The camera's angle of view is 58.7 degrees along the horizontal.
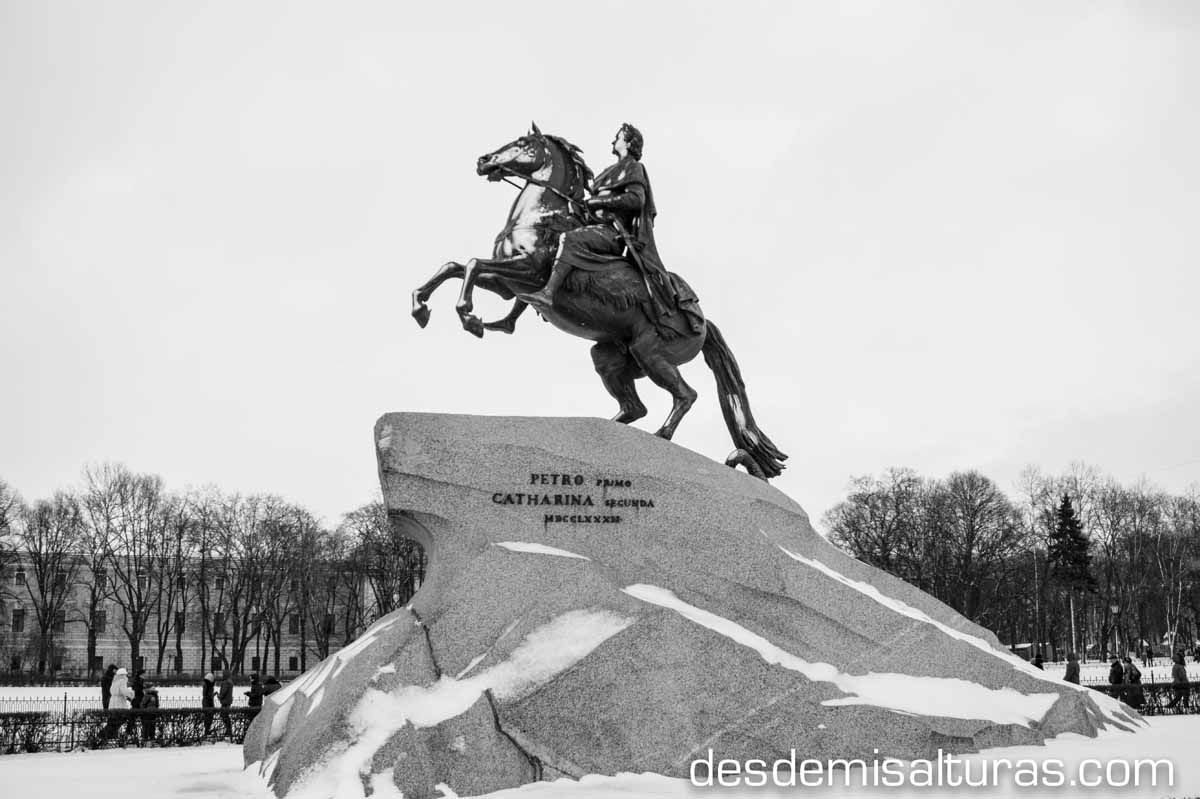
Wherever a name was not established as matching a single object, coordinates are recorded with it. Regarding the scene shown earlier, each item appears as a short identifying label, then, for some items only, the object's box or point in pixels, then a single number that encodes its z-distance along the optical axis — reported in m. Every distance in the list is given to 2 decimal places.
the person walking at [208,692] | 18.11
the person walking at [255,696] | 17.80
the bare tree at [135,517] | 48.06
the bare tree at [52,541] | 48.72
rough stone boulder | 7.75
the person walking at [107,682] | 19.32
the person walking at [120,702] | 14.71
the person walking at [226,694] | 18.44
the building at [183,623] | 47.66
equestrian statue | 10.38
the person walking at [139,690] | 18.62
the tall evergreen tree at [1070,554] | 49.47
